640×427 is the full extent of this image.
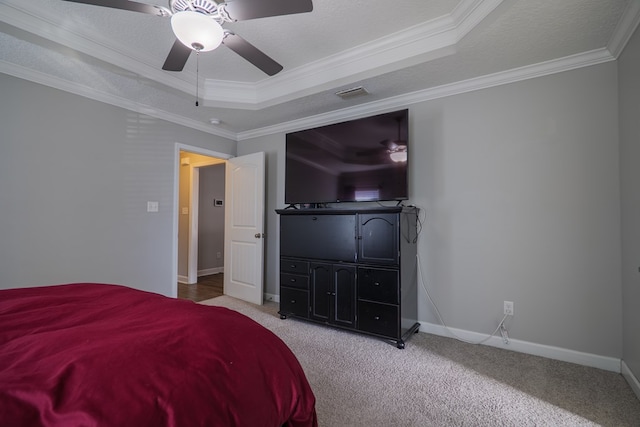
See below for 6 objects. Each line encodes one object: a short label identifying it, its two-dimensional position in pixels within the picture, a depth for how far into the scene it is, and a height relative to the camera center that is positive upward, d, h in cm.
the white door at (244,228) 375 -15
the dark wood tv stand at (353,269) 251 -51
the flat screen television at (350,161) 270 +59
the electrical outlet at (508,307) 243 -77
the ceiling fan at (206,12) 140 +106
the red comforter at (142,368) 70 -45
